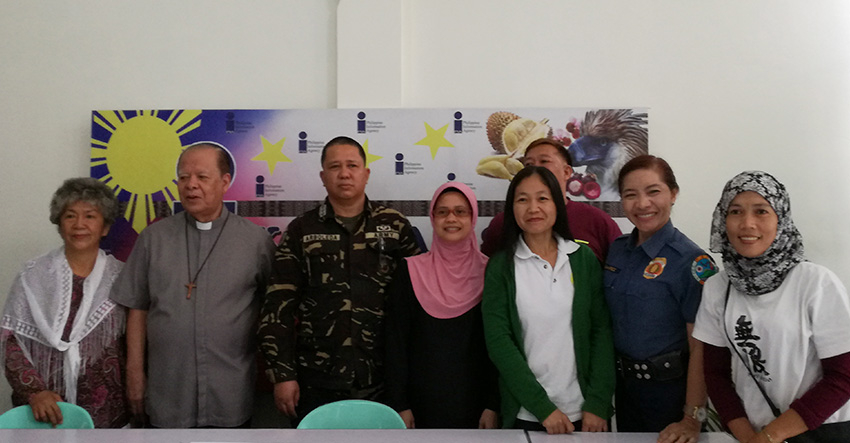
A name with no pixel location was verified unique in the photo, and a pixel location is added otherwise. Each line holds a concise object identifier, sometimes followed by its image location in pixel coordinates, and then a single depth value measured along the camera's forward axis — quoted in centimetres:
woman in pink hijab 205
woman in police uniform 184
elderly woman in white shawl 229
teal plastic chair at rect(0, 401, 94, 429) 195
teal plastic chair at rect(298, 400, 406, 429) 186
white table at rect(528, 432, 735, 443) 165
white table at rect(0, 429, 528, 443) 165
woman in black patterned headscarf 149
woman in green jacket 189
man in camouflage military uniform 221
